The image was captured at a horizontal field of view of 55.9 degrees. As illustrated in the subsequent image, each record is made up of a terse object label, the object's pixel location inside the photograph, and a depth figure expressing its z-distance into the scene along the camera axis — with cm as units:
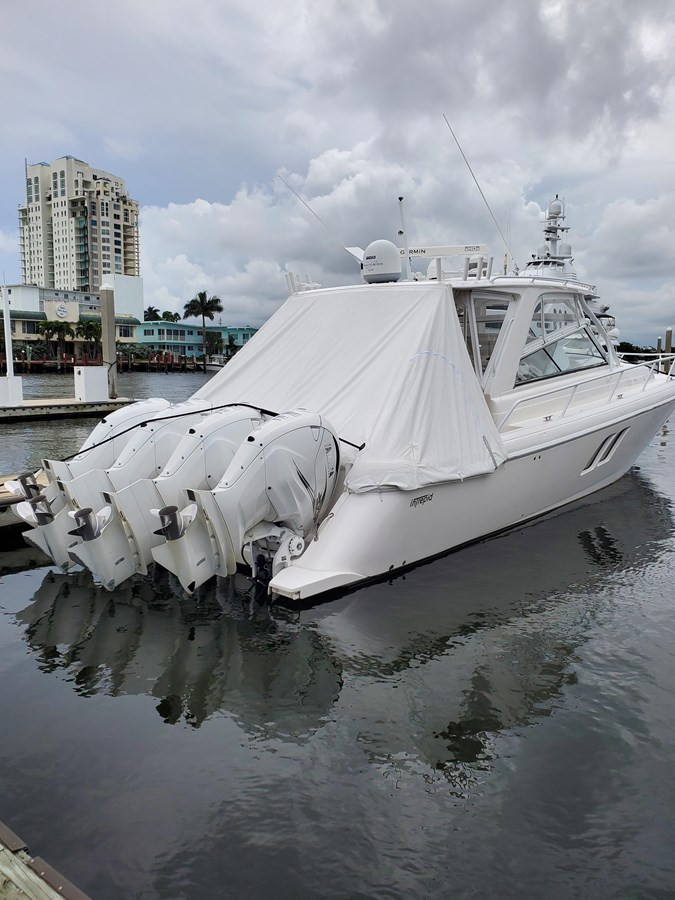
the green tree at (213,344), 8981
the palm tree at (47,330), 7381
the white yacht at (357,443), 528
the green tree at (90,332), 7675
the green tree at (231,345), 9132
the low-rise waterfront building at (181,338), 8988
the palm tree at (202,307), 8244
